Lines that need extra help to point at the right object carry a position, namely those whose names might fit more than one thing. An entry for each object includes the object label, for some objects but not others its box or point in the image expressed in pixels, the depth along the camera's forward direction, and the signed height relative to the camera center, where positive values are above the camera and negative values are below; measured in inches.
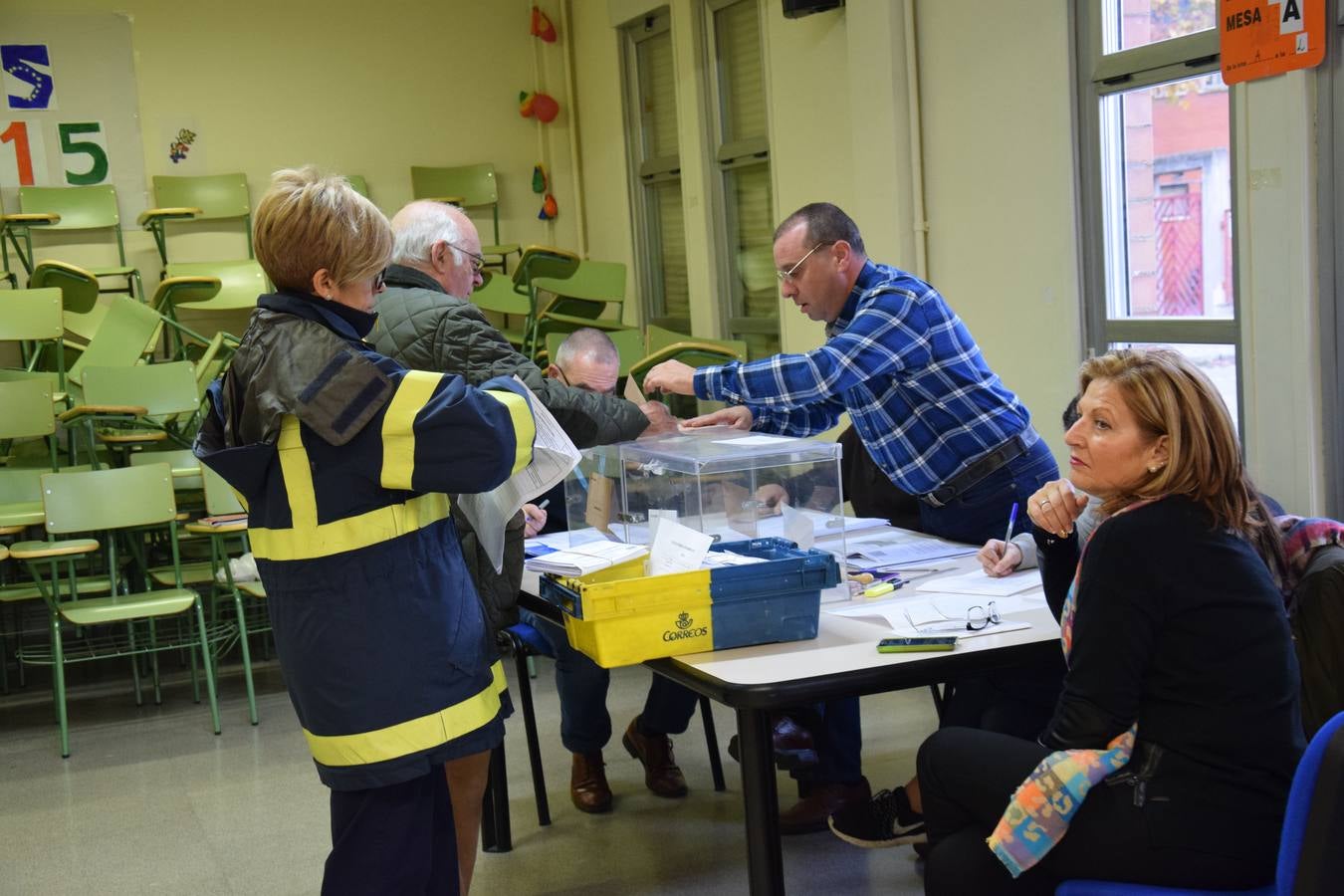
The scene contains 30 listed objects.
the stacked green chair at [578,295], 279.4 +0.1
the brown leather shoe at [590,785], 148.2 -53.3
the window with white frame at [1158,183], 156.3 +8.5
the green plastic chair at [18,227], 274.8 +23.1
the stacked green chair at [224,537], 198.2 -32.9
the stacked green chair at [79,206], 296.4 +27.8
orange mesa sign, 135.3 +21.2
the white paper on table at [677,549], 94.0 -18.2
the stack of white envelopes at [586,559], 95.0 -18.7
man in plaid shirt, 125.6 -10.7
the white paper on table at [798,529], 108.4 -19.7
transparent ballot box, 107.8 -16.3
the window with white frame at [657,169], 302.5 +26.8
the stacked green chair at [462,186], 329.4 +28.9
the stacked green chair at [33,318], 247.0 +3.4
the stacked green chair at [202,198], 307.9 +28.4
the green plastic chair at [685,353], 215.5 -11.1
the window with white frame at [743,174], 264.1 +21.7
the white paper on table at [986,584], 103.2 -24.4
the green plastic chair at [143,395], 217.5 -10.6
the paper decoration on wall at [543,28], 333.4 +66.2
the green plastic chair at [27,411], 214.5 -11.6
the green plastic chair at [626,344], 256.5 -9.5
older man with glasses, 104.3 -2.1
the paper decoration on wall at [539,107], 339.0 +47.7
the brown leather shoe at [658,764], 151.3 -52.7
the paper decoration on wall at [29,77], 301.1 +57.3
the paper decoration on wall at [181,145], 315.9 +41.5
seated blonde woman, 73.6 -24.2
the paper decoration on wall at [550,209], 344.8 +22.4
